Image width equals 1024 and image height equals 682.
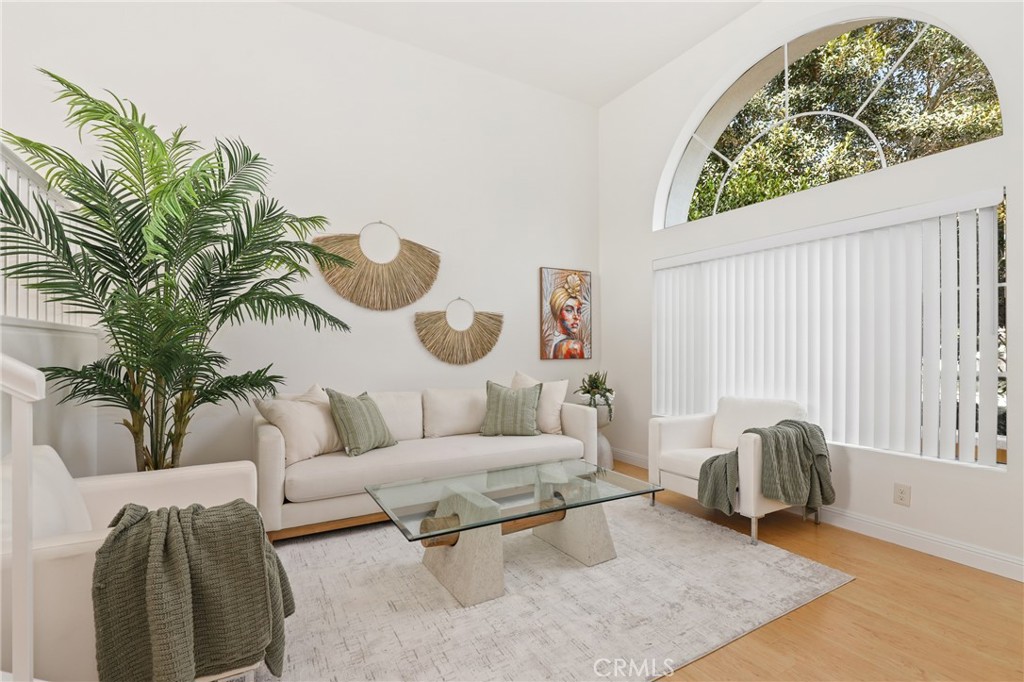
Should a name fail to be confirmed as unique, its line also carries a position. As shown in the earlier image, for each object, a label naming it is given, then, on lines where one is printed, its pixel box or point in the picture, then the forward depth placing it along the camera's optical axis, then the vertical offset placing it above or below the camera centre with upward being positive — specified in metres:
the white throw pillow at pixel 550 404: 3.89 -0.52
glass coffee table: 2.05 -0.75
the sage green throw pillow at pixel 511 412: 3.69 -0.56
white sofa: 2.68 -0.75
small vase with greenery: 4.27 -0.46
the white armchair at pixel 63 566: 1.16 -0.59
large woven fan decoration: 3.72 +0.52
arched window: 2.69 +1.51
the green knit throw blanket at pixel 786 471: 2.67 -0.74
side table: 4.00 -0.89
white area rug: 1.69 -1.12
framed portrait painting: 4.66 +0.26
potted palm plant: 2.00 +0.37
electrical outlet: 2.66 -0.85
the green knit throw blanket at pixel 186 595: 1.17 -0.66
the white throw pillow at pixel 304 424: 2.87 -0.52
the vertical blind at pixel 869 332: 2.46 +0.06
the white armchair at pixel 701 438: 3.03 -0.67
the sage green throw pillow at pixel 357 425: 3.03 -0.54
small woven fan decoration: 4.06 +0.03
